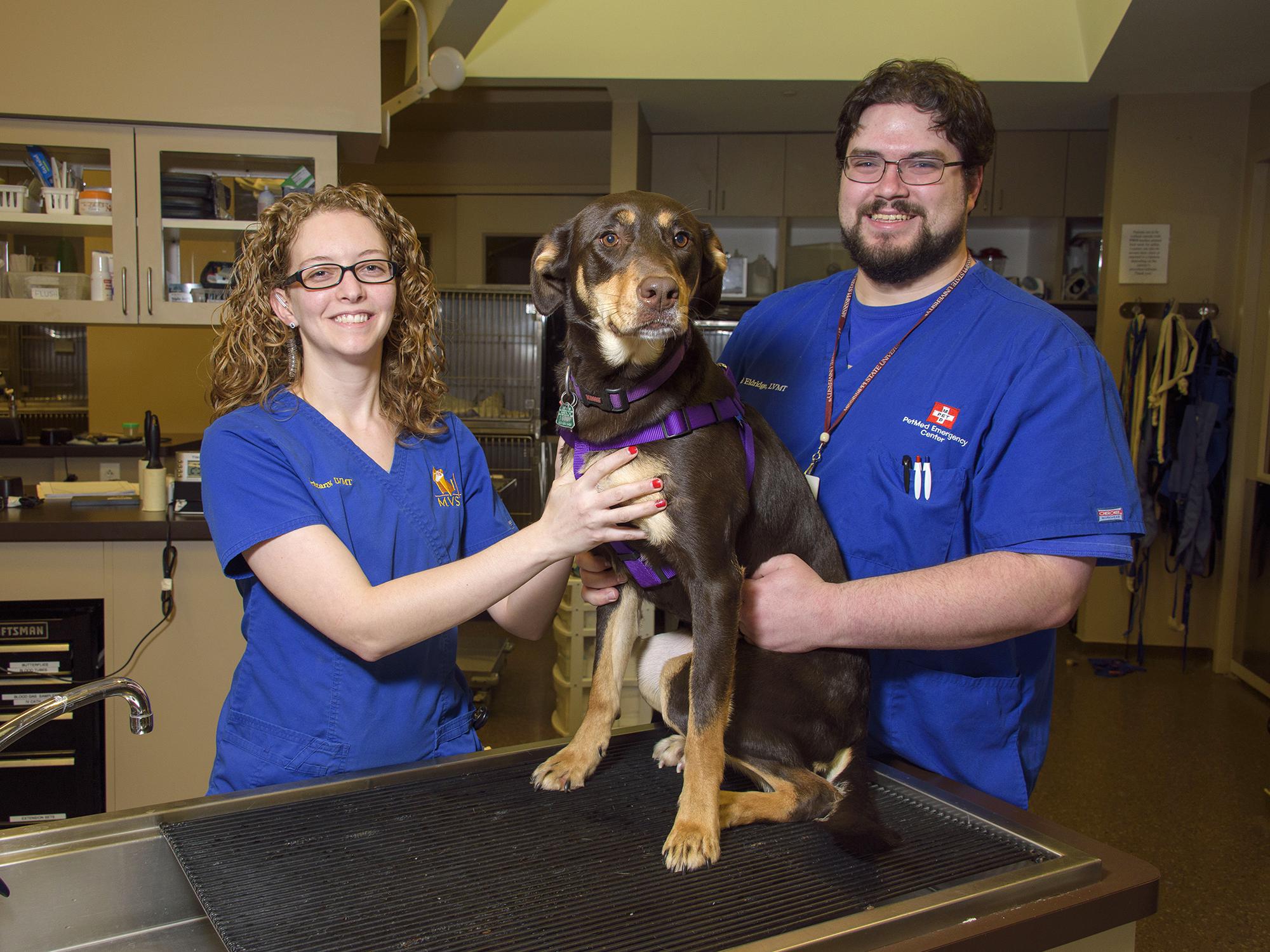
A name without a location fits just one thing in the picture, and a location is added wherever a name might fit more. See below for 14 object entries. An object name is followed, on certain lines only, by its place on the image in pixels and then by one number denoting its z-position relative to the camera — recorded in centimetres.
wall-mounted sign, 545
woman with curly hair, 129
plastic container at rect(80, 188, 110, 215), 381
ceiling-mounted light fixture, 473
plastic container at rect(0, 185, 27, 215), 379
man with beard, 131
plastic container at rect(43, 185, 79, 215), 378
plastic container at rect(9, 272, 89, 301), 381
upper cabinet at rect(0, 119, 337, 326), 378
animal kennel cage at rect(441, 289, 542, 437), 564
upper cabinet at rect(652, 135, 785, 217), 650
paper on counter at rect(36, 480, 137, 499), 338
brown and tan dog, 126
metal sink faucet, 99
